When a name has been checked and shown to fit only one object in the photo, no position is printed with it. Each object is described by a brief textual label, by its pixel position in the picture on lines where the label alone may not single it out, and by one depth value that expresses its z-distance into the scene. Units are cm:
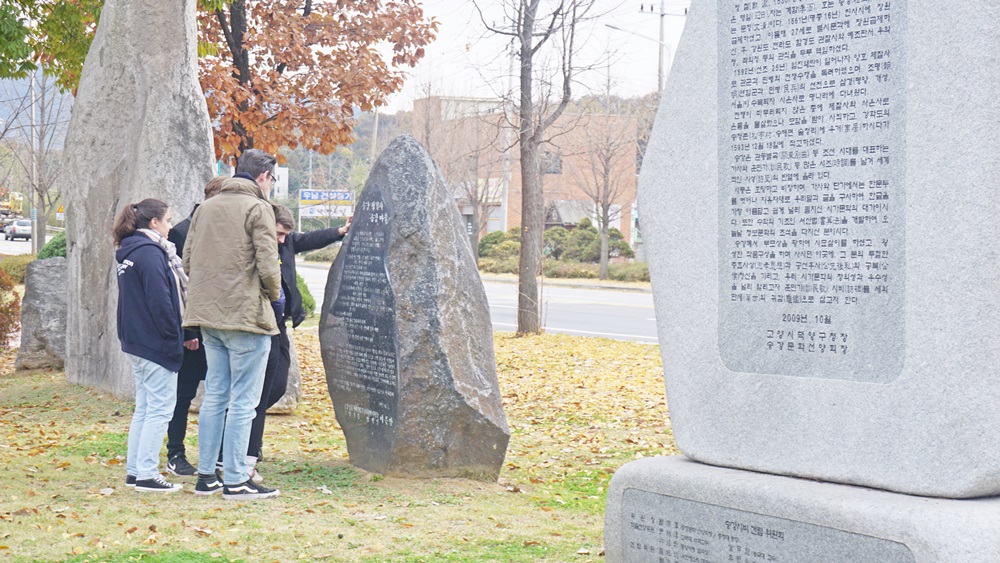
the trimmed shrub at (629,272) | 3556
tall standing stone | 1016
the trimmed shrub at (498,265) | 3946
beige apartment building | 3434
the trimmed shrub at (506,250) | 4097
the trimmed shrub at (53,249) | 1600
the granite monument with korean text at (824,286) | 369
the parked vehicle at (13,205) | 7323
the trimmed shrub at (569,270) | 3774
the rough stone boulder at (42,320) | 1283
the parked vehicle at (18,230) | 6706
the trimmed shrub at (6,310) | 1488
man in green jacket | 596
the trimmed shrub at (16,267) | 2550
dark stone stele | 670
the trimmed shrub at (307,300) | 1788
